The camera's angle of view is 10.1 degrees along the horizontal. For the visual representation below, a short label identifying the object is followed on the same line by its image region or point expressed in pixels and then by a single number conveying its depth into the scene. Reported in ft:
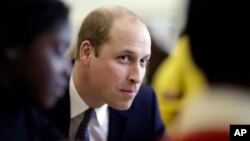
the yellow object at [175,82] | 10.57
